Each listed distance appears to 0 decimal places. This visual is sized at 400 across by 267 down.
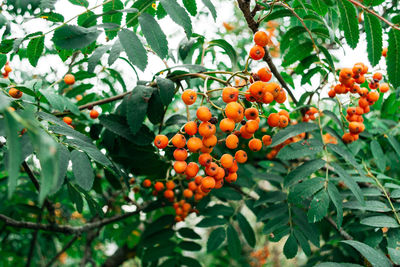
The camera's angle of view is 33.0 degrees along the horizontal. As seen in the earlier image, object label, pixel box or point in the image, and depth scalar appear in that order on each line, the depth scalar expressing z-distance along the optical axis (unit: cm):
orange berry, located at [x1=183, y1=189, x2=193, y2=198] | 56
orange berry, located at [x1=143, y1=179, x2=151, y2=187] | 59
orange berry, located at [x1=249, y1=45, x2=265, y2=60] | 45
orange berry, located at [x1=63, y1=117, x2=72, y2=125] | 53
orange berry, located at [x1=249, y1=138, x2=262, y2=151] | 47
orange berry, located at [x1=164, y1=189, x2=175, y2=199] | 56
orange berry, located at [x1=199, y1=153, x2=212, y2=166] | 45
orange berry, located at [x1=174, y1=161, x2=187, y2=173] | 45
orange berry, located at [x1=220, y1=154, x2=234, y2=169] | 45
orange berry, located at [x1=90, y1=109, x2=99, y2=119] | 56
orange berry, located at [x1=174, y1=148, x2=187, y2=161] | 45
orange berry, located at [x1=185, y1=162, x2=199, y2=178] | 46
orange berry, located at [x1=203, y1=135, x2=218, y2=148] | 45
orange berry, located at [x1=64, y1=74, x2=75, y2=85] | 55
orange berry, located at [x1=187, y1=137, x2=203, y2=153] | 44
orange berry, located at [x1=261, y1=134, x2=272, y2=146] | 49
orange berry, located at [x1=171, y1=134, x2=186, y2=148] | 45
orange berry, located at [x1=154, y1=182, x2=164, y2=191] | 57
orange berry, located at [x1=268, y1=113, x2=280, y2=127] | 47
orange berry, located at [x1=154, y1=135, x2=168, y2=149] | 45
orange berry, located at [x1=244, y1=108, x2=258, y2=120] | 45
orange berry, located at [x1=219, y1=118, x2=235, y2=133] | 44
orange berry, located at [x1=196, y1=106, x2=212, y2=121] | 44
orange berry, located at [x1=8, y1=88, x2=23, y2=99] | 48
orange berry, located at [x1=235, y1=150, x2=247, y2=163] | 46
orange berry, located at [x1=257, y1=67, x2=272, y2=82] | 45
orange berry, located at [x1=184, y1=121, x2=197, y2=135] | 44
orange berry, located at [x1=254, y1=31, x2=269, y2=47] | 45
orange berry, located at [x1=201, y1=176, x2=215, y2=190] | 45
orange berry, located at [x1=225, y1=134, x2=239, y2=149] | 45
